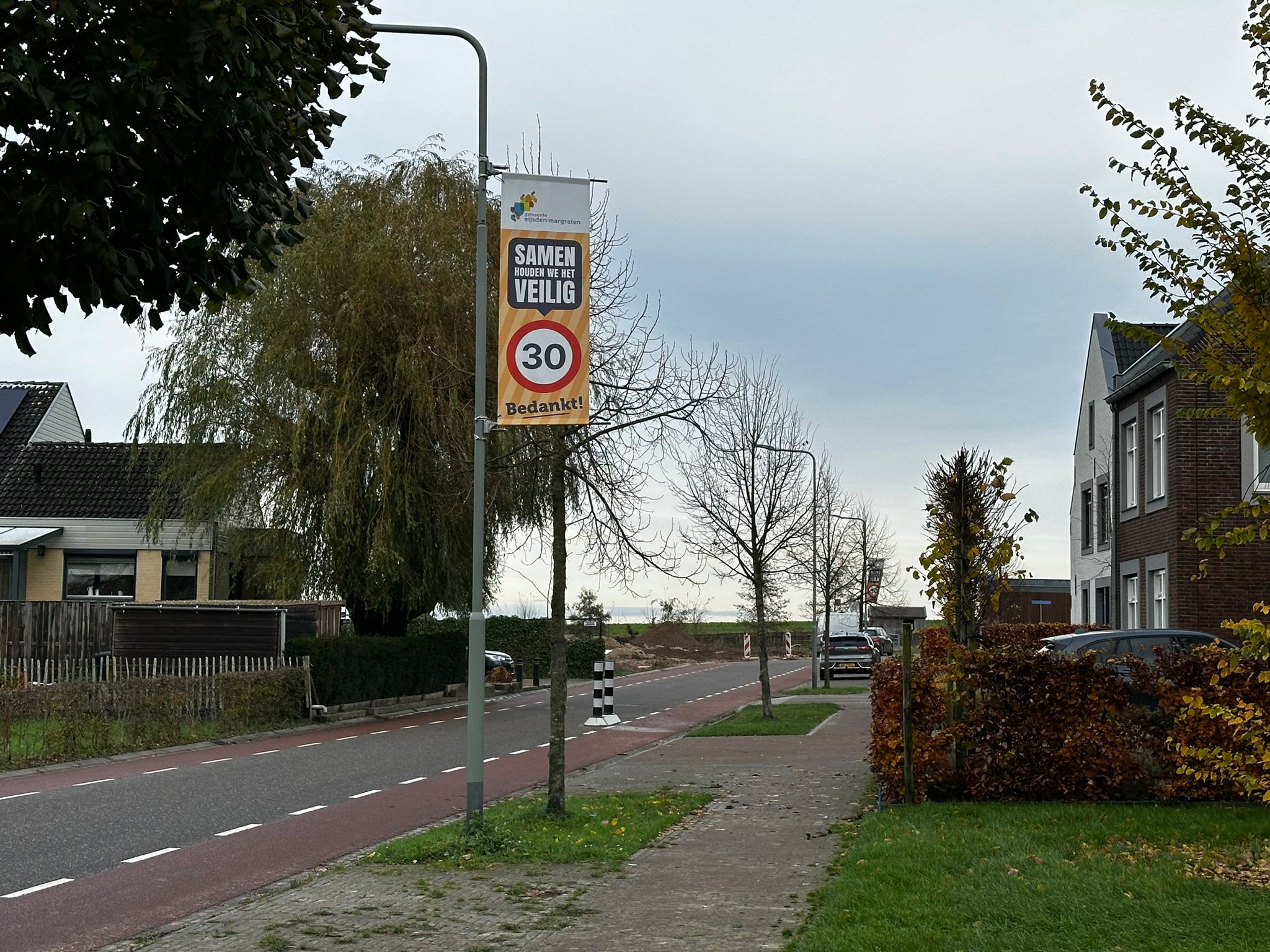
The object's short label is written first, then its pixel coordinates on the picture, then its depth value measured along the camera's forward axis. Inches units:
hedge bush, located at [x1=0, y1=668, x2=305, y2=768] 768.3
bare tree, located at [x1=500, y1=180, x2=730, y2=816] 507.8
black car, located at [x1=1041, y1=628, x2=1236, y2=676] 701.3
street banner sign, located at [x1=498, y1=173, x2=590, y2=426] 457.1
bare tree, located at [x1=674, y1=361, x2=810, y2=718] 1155.9
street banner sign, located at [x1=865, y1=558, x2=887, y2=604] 1900.8
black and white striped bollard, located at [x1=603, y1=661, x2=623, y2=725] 1088.8
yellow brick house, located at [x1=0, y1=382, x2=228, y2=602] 1555.1
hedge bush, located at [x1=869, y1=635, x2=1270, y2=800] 498.9
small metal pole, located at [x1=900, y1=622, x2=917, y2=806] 499.8
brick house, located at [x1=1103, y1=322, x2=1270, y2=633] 961.5
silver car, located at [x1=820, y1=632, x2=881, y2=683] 1781.5
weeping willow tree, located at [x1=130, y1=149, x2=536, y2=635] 1138.0
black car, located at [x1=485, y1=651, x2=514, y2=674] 1829.5
